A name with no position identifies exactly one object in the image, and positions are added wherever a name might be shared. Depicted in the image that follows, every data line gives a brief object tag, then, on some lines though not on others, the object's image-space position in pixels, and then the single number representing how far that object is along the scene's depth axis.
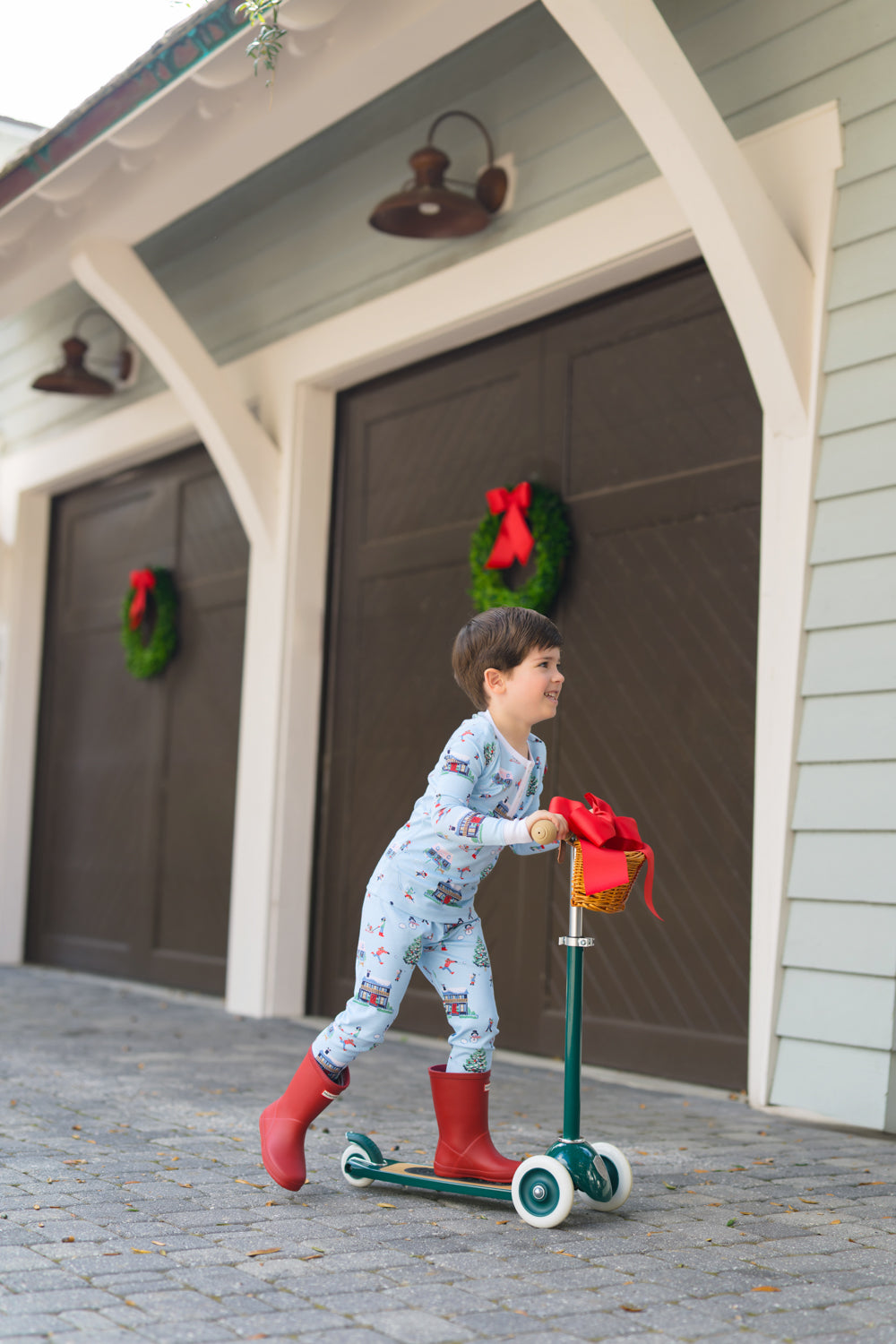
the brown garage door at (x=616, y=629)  5.05
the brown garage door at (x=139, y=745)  7.86
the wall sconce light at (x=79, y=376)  8.47
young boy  3.10
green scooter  2.86
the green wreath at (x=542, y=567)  5.63
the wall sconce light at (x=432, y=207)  5.66
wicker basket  2.91
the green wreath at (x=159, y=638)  8.20
